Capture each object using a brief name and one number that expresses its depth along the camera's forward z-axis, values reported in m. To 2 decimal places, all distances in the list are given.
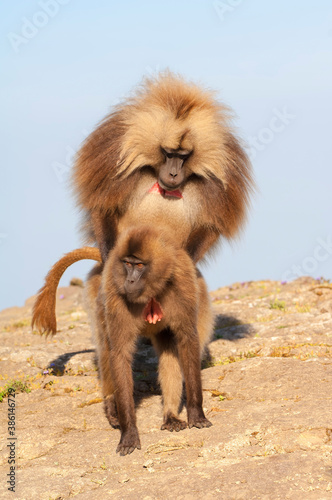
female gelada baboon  11.37
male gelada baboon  13.08
